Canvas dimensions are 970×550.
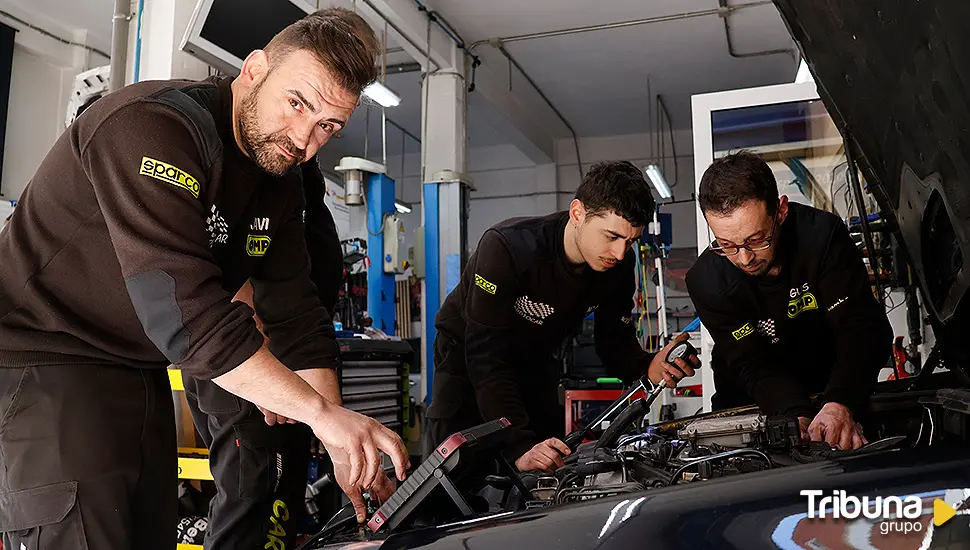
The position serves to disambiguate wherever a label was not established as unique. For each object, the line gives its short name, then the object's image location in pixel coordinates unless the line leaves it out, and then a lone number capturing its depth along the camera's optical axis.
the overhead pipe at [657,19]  6.93
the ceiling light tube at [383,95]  5.81
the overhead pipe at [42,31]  6.71
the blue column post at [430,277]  6.63
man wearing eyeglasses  2.06
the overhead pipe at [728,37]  6.90
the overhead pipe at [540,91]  7.77
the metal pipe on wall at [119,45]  3.63
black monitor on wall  3.60
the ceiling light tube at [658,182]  8.20
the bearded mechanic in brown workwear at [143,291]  1.23
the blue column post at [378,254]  5.65
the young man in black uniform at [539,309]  2.36
